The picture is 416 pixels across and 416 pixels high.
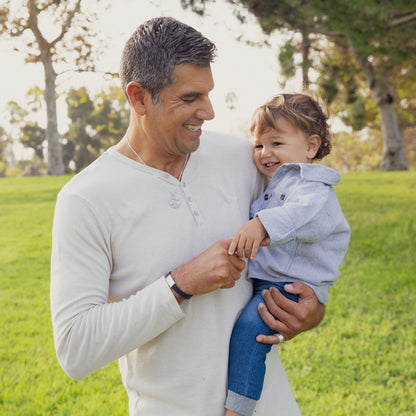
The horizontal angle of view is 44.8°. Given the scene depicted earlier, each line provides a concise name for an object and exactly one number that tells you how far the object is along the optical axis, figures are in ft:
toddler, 5.43
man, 4.83
